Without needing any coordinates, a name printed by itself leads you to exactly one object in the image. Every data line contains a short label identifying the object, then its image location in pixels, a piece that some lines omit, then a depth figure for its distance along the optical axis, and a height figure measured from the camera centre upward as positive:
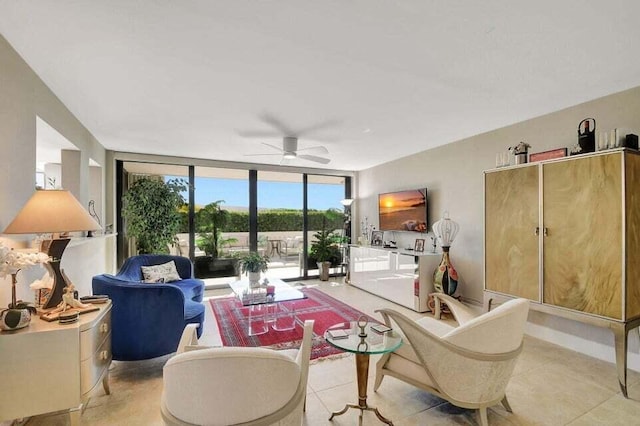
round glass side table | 1.92 -0.86
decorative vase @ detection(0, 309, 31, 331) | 1.66 -0.57
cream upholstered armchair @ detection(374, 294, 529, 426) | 1.82 -0.87
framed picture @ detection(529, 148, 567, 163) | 2.92 +0.61
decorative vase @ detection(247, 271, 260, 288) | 3.96 -0.82
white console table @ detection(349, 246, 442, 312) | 4.30 -0.94
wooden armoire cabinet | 2.30 -0.21
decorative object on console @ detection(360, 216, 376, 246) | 6.20 -0.34
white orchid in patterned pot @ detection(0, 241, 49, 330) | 1.60 -0.36
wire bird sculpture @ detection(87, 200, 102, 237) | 4.05 +0.12
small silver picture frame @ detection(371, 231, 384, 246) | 5.91 -0.45
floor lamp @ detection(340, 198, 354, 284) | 6.44 -0.45
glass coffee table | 3.50 -0.99
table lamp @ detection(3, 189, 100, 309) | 1.78 -0.03
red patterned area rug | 3.22 -1.39
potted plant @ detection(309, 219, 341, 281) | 6.45 -0.77
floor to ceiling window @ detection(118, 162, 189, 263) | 4.86 +0.08
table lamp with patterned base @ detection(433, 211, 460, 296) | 4.05 -0.69
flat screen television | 4.86 +0.09
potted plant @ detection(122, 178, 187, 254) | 4.76 +0.05
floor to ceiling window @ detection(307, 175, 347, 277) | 6.63 +0.04
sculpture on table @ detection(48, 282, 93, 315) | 1.95 -0.57
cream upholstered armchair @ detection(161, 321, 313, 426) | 1.19 -0.70
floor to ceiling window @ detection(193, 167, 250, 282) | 5.68 -0.08
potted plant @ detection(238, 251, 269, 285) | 3.98 -0.68
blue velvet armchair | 2.50 -0.86
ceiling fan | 3.89 +0.90
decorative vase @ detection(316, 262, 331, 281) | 6.42 -1.20
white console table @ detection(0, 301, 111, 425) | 1.66 -0.88
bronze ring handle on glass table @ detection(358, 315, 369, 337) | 2.08 -0.78
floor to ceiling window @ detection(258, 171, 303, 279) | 6.18 -0.11
